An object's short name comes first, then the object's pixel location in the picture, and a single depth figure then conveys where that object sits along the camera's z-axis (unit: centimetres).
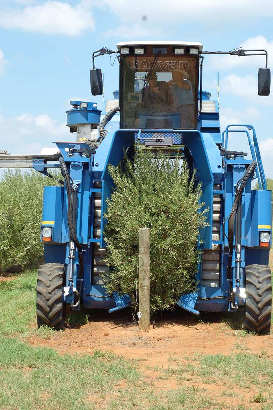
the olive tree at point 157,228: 891
